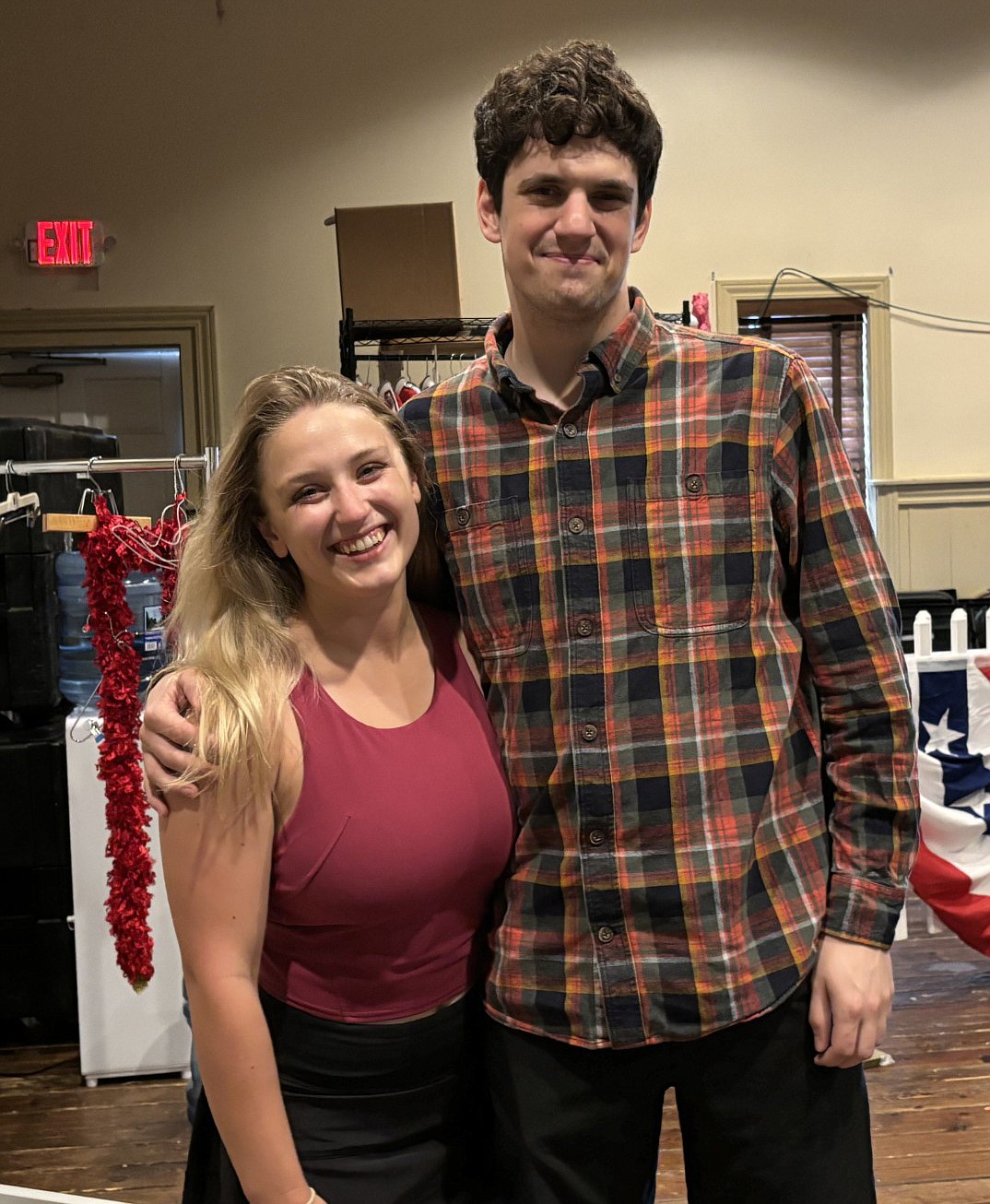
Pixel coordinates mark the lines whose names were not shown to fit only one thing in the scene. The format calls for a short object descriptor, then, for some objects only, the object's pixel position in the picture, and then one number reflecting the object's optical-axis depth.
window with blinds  5.69
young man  1.22
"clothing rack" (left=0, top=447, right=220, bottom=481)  2.47
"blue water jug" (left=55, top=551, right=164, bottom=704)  2.95
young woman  1.19
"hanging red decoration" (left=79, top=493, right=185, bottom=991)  2.44
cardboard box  4.46
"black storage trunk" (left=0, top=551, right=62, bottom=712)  3.01
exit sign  5.35
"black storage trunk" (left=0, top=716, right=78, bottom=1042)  3.04
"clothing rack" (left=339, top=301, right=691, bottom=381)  4.20
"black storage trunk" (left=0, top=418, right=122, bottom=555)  2.98
